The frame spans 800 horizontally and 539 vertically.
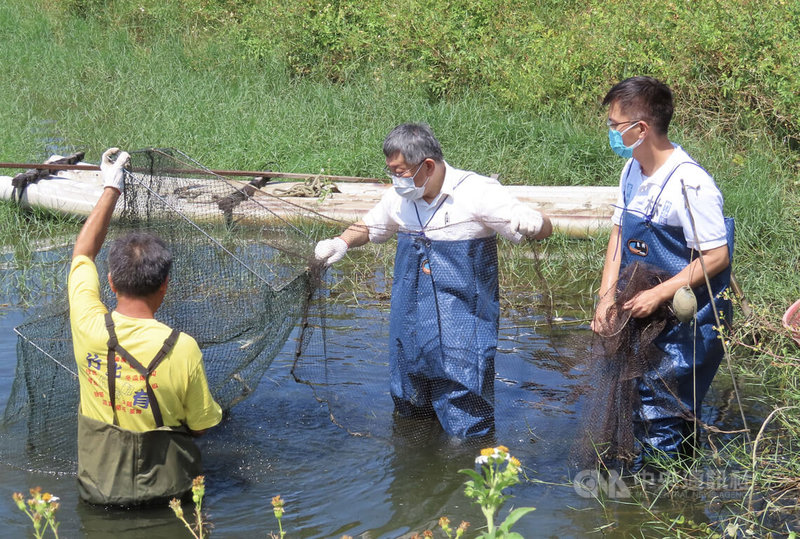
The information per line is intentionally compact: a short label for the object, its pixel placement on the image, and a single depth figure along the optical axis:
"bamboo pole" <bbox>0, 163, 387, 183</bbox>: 6.70
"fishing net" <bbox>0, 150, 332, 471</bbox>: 4.24
